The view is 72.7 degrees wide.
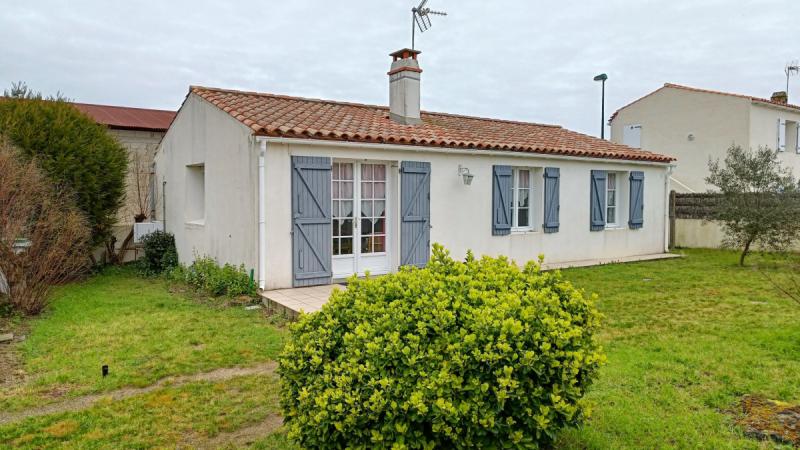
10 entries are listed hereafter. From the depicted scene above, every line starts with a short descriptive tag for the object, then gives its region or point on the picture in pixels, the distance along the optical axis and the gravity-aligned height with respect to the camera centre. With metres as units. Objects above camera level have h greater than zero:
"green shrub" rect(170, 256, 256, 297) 8.23 -1.20
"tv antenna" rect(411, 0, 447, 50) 11.70 +4.08
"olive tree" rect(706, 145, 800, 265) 11.78 +0.09
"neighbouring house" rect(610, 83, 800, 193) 18.09 +2.86
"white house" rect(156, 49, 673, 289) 8.34 +0.35
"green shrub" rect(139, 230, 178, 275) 11.17 -1.03
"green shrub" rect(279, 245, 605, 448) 2.59 -0.83
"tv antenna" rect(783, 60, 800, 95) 22.05 +5.66
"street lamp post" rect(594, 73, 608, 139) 19.75 +3.77
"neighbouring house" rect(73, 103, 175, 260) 13.03 +1.51
